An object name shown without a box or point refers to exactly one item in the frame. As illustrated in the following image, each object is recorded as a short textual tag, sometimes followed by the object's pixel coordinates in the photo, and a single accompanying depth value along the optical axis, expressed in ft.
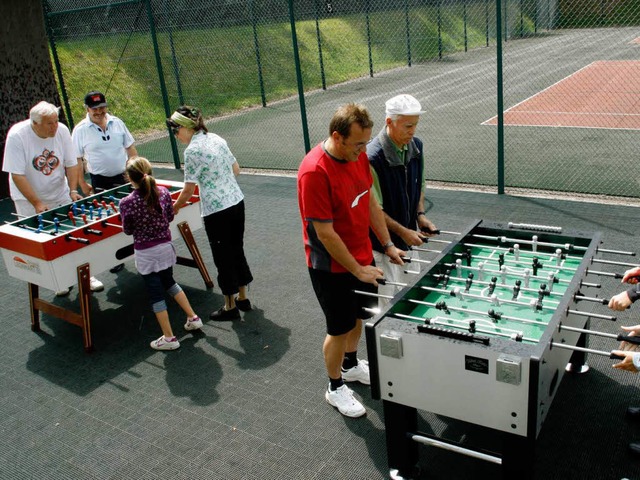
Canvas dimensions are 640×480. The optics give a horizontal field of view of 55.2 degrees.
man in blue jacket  11.80
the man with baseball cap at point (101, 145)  19.06
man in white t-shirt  17.34
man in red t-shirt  10.52
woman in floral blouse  15.03
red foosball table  15.05
